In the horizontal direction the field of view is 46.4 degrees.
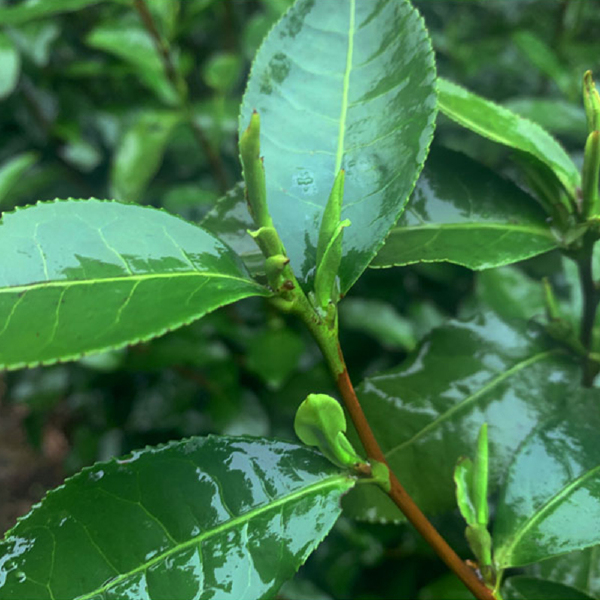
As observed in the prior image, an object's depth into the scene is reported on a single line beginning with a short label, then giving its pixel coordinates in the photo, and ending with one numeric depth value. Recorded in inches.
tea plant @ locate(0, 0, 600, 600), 5.5
